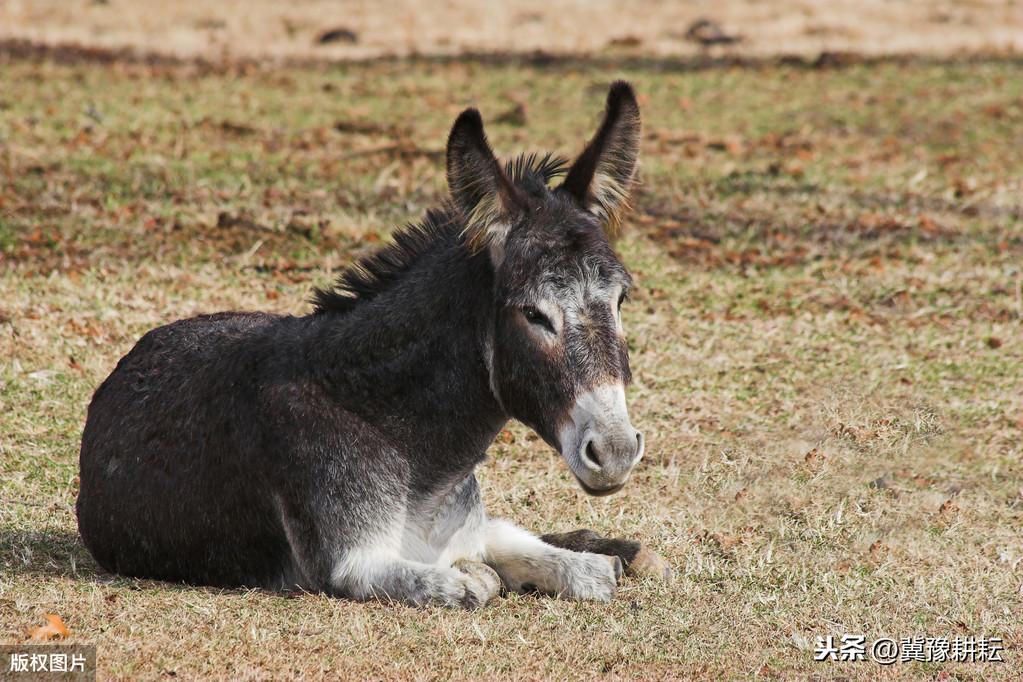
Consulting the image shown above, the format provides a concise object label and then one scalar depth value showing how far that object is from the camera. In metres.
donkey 12.66
